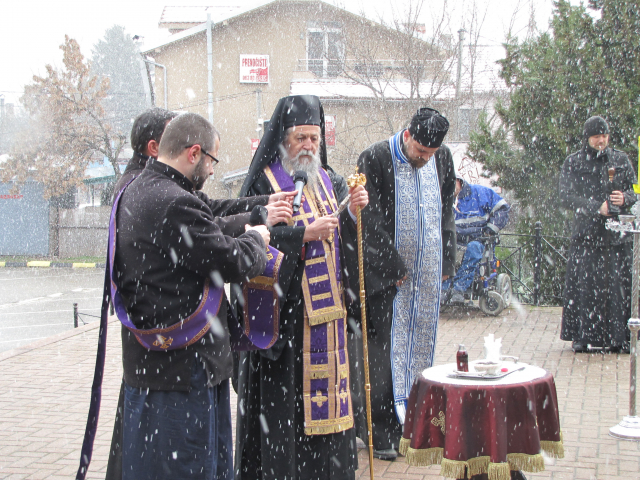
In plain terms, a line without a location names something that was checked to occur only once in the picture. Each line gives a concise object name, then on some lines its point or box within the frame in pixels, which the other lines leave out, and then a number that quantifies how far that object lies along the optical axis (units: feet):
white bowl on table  12.21
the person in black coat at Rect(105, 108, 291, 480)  11.49
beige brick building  82.43
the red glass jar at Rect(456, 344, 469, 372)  12.53
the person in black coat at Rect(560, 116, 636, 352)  23.97
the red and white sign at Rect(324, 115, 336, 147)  68.95
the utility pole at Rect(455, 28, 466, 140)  55.57
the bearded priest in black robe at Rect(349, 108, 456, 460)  15.15
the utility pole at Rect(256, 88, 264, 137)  81.76
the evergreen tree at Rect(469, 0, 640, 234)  31.73
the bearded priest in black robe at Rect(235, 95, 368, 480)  12.30
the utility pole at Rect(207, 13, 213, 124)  80.79
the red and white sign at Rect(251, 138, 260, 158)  77.56
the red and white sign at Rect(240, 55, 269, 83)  85.92
